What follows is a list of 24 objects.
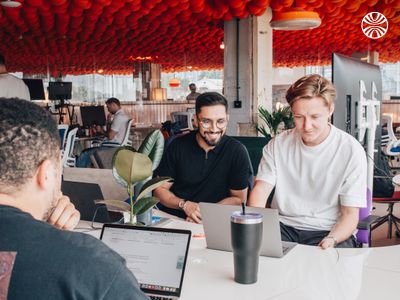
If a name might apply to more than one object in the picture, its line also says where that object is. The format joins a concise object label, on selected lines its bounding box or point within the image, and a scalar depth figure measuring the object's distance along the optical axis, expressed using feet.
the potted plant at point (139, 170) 6.00
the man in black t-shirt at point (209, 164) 9.89
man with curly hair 2.73
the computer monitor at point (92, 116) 33.12
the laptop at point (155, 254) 4.72
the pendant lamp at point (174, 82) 58.76
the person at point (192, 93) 48.78
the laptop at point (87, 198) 7.48
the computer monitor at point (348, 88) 7.00
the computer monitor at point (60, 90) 38.75
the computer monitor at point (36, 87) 38.60
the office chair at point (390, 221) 16.20
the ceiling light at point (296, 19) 20.34
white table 4.82
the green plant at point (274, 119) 24.56
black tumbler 4.87
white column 26.35
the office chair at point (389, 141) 27.32
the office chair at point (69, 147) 23.28
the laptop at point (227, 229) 5.44
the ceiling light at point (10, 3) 22.23
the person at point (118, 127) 28.78
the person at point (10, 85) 15.74
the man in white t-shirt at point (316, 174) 7.64
